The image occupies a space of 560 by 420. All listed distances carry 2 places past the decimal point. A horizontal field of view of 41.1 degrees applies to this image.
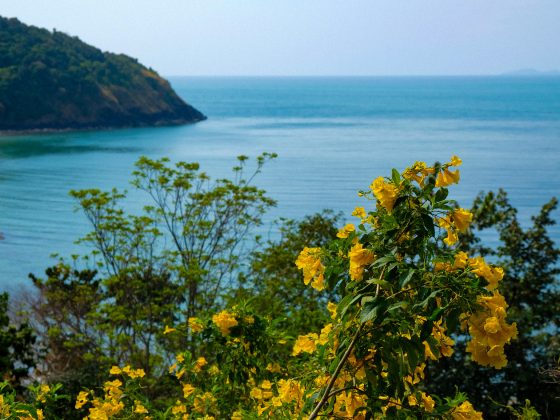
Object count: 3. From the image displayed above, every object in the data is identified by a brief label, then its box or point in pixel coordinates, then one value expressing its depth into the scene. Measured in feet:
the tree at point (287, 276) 35.63
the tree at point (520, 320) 32.32
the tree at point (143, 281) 37.73
